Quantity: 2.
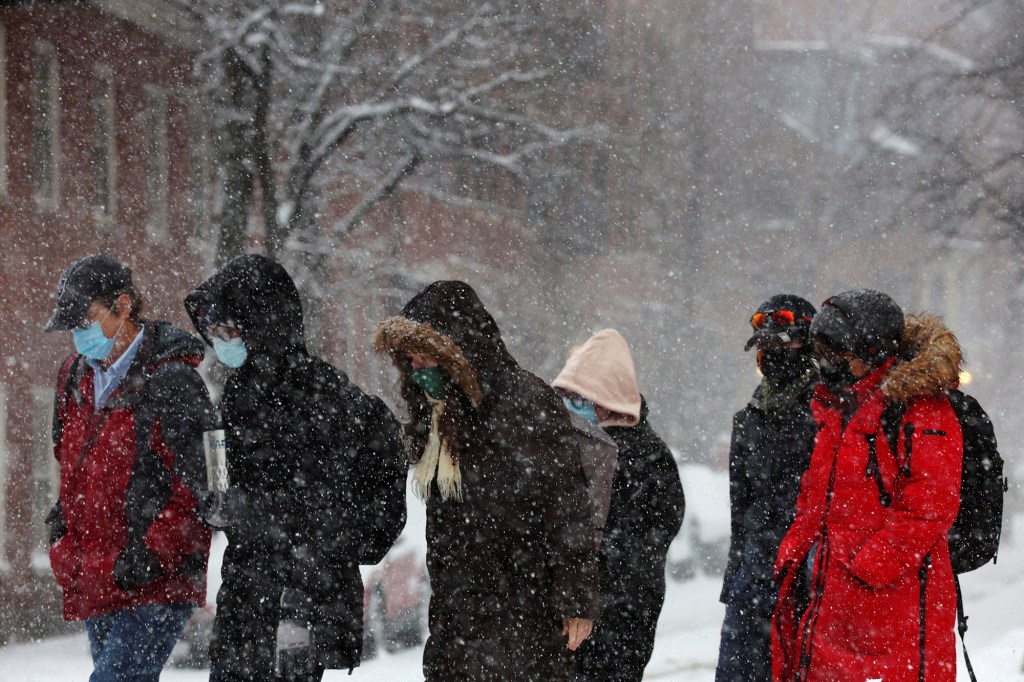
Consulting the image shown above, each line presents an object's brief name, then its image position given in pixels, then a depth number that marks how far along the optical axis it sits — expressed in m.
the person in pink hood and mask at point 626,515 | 10.16
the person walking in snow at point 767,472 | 10.34
